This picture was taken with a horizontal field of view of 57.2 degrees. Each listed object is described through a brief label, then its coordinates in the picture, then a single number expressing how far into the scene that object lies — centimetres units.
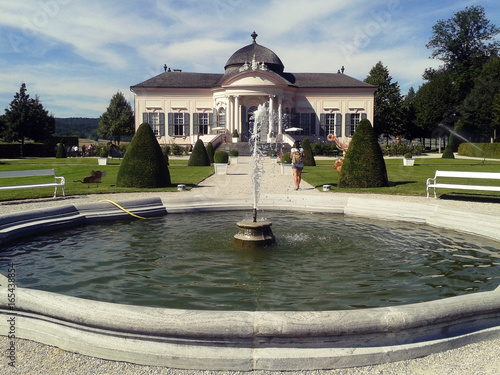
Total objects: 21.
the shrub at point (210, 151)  3143
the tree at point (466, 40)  5921
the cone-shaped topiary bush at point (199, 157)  2703
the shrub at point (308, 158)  2717
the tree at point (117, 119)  6119
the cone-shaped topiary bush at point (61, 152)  3925
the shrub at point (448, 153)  3654
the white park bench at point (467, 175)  1161
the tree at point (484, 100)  4875
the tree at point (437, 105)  5506
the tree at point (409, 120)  5386
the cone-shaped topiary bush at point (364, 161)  1522
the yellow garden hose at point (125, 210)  1015
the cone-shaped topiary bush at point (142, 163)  1522
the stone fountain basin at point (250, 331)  370
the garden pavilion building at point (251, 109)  4556
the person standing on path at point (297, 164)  1530
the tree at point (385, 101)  5262
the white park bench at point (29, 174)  1243
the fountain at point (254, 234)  778
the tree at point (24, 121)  4703
